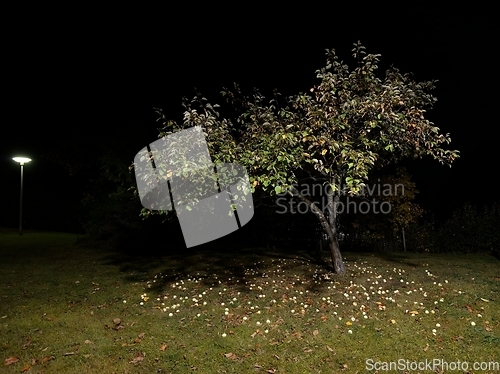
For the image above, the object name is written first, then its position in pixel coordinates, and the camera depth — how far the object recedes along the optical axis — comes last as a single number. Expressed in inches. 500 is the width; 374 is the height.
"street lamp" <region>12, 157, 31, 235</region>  714.4
